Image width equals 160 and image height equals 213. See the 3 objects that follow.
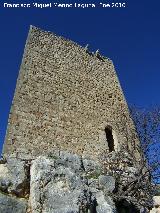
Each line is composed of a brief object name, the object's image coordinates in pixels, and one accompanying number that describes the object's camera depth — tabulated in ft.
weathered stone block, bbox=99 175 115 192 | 15.96
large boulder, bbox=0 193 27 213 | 13.02
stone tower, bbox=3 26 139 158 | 21.77
